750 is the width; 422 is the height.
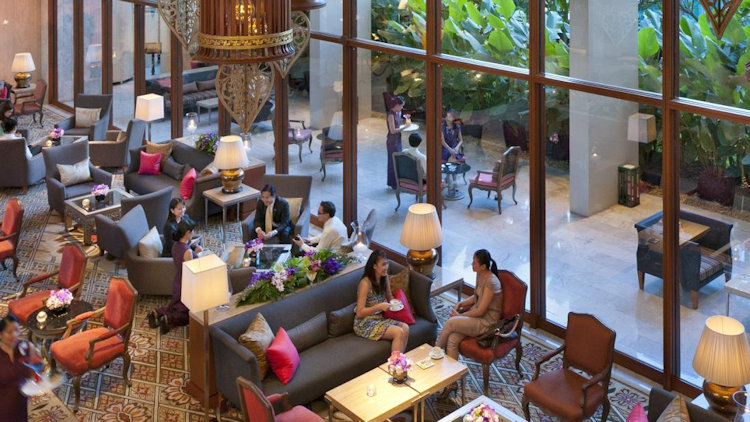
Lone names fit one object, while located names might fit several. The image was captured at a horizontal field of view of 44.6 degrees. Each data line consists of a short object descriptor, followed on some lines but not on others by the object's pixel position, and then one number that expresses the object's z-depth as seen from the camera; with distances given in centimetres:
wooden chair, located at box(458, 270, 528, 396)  850
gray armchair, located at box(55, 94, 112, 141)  1641
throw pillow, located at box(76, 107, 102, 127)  1667
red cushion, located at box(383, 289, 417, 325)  888
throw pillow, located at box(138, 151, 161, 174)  1378
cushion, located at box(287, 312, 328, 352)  849
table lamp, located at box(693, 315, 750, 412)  677
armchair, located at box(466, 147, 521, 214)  989
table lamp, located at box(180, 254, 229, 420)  762
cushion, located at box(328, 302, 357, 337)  876
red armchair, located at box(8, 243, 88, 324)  942
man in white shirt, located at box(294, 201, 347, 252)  1020
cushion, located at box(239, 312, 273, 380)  794
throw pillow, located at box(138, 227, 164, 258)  1040
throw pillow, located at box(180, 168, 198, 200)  1262
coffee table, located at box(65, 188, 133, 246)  1212
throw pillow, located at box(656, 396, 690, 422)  641
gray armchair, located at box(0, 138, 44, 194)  1412
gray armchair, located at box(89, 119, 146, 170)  1534
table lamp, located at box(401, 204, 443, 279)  921
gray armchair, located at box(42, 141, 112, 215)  1307
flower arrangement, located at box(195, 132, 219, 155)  1349
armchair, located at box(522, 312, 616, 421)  757
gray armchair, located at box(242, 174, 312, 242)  1166
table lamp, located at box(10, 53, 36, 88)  1886
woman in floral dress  865
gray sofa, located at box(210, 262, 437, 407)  795
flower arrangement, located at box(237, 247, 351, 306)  860
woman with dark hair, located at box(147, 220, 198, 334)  977
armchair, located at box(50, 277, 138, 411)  841
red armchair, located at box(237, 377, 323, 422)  691
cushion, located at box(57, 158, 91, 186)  1325
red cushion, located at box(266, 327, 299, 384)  797
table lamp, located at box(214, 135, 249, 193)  1193
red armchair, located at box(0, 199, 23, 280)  1088
